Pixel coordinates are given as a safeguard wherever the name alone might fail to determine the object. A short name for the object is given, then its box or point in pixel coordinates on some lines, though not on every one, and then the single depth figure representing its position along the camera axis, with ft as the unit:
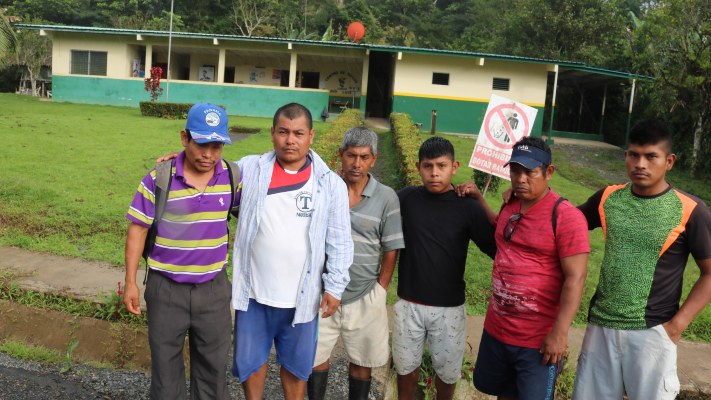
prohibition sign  17.08
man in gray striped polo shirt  10.21
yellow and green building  66.95
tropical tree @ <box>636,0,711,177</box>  47.60
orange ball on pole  79.30
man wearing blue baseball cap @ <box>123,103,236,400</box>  9.23
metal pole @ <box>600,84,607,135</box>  69.72
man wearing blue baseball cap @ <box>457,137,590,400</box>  8.60
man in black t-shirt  10.26
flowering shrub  63.00
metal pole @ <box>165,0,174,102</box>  67.84
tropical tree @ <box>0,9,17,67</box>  48.70
